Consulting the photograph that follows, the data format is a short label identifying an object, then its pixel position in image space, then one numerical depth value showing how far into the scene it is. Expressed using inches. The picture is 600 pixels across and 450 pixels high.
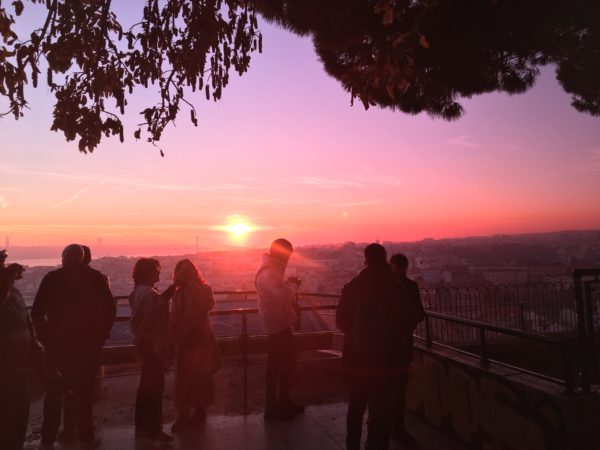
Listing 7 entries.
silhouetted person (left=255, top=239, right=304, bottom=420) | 195.5
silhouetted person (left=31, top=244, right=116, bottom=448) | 161.6
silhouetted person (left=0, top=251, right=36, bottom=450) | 113.4
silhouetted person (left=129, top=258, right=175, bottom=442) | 176.6
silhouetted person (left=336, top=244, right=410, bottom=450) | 144.3
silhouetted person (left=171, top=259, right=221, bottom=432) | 185.0
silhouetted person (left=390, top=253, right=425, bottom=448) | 157.9
